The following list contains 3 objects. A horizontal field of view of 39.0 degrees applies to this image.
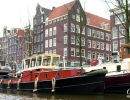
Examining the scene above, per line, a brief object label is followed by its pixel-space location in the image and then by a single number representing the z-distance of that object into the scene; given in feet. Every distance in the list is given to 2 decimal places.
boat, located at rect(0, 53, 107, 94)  35.40
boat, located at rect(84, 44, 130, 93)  36.81
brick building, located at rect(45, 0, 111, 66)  101.72
